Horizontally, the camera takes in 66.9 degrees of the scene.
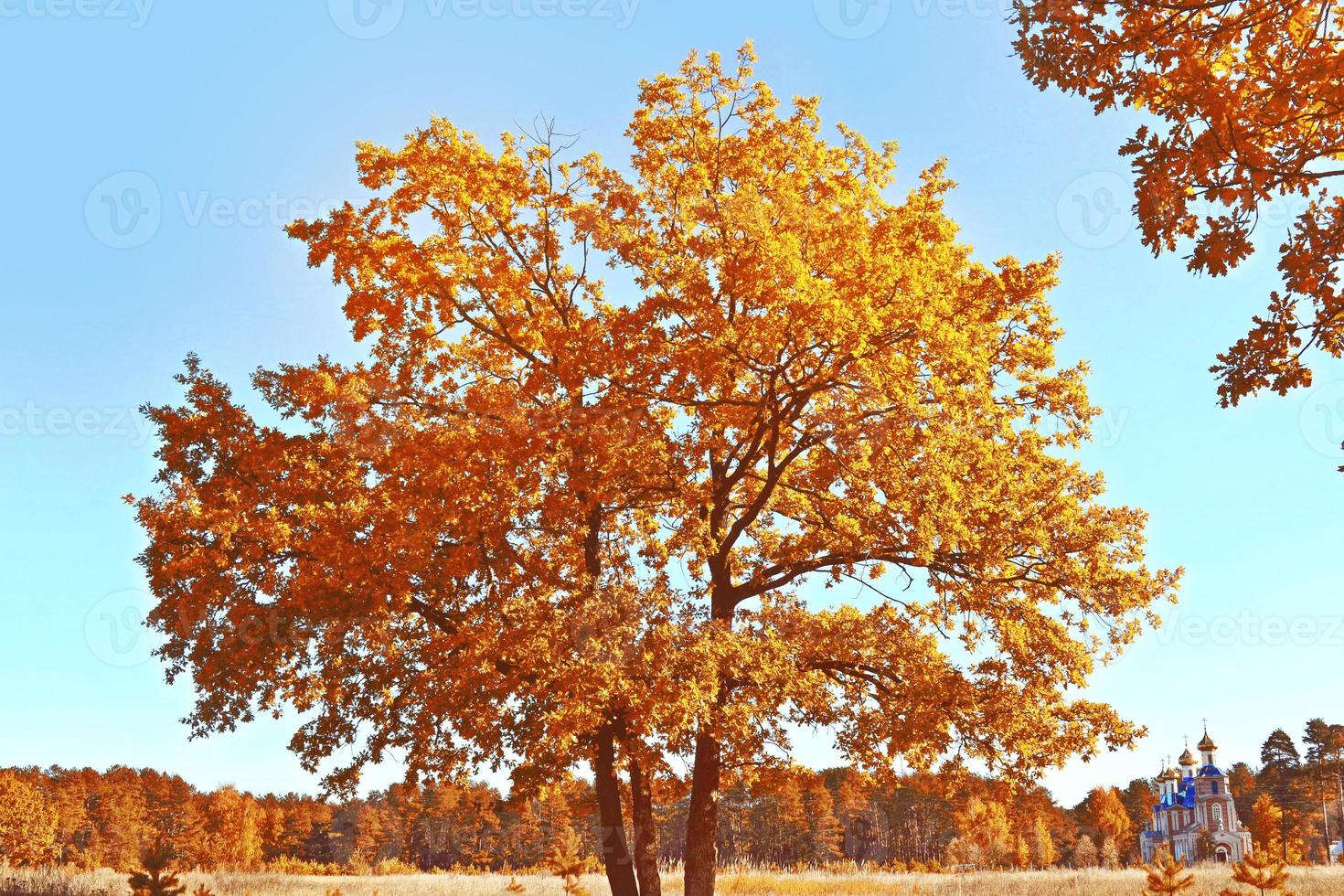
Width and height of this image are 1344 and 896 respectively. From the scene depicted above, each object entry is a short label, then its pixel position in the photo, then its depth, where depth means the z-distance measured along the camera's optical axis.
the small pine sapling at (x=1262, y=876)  19.67
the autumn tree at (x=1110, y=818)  90.94
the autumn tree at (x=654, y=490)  15.36
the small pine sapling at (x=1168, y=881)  19.33
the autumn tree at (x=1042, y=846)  73.81
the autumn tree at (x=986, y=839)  61.19
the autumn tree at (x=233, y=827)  75.12
